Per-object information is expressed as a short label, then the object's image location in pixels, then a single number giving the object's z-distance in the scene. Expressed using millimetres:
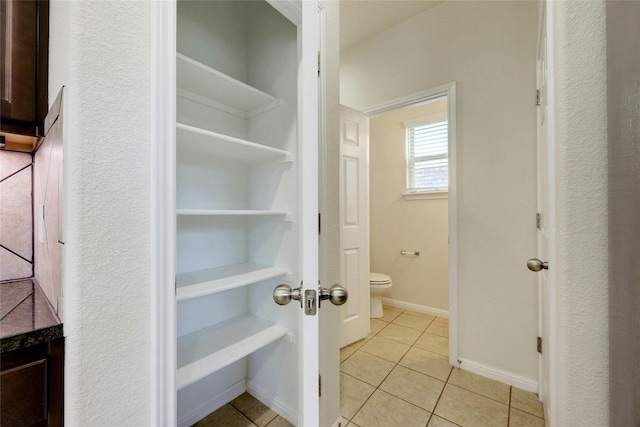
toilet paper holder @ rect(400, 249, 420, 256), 3064
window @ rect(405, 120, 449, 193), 2938
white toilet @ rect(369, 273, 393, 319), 2729
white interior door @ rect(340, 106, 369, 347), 2266
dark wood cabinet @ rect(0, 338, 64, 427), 629
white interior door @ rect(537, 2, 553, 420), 1338
